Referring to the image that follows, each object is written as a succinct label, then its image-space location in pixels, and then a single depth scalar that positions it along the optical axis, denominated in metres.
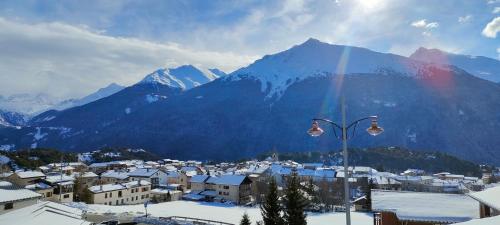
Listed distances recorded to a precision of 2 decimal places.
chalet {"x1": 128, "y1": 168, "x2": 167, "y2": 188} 99.86
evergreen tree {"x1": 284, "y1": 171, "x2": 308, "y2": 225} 28.28
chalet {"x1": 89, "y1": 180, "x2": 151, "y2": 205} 74.00
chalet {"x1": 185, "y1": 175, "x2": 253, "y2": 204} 83.44
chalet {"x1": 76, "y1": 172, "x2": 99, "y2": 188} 94.25
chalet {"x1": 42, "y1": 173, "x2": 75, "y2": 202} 69.50
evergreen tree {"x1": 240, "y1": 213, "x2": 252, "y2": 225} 33.19
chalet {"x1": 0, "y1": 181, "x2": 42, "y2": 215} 37.75
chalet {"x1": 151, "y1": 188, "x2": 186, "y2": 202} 82.75
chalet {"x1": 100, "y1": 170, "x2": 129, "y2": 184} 97.88
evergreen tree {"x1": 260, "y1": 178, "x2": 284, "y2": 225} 30.58
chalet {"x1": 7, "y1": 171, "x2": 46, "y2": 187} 77.68
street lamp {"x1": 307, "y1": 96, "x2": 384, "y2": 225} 13.82
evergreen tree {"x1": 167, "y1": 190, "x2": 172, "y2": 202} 82.45
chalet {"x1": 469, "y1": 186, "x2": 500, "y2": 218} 18.86
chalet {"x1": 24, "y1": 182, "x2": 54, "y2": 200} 69.37
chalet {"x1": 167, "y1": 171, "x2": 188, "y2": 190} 103.24
